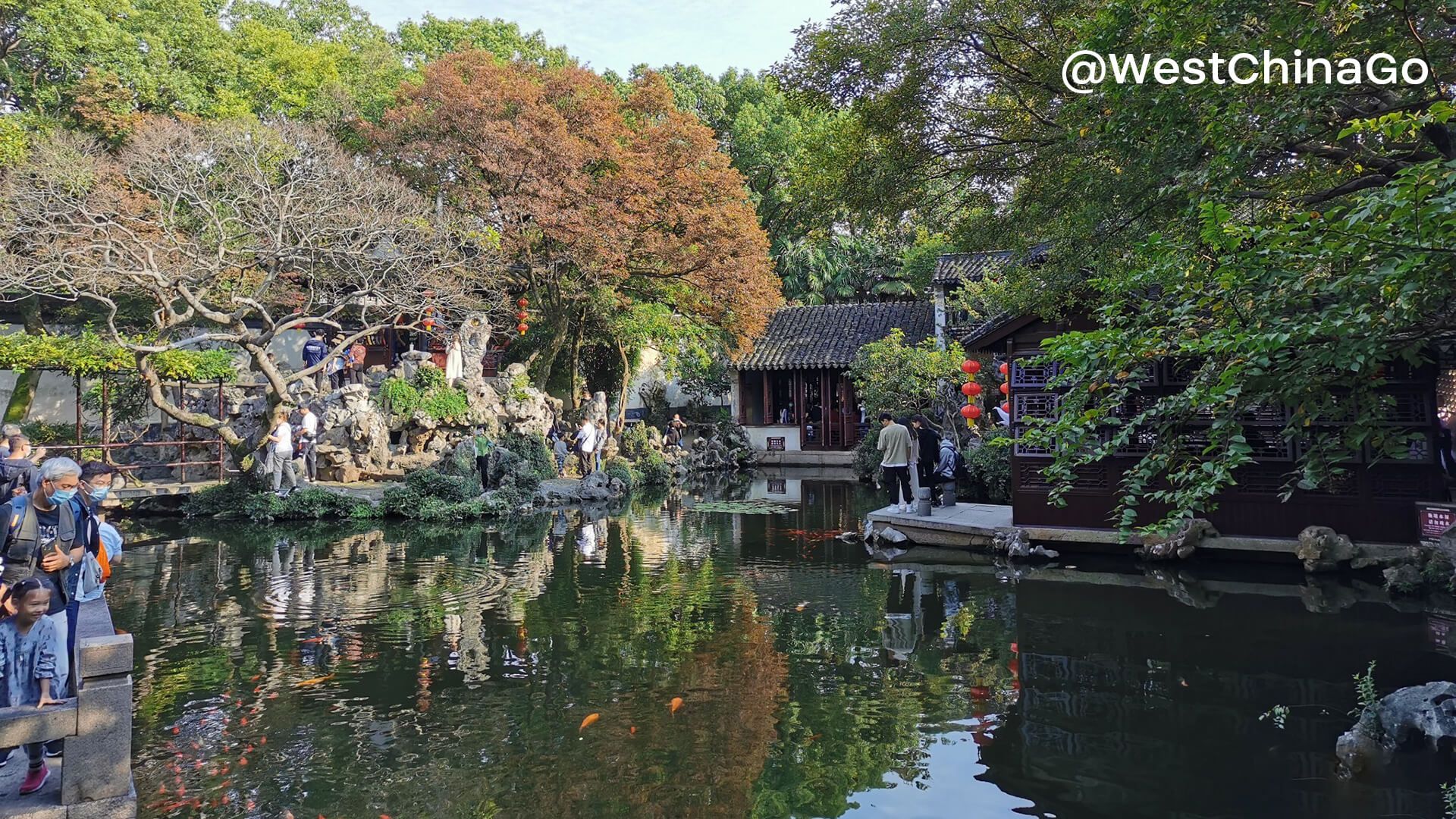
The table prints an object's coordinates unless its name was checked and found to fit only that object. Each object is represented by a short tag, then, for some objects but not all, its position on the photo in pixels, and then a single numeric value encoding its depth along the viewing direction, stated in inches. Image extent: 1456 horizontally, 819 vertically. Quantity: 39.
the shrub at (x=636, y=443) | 798.5
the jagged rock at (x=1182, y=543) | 382.9
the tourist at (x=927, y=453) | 478.9
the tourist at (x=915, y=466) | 472.7
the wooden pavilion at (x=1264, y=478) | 349.1
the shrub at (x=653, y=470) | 781.9
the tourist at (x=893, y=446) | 459.8
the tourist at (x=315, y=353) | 682.8
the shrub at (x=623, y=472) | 709.9
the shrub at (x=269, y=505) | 538.3
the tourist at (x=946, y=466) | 501.4
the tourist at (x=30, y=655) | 153.1
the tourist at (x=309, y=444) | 600.7
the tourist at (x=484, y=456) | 618.5
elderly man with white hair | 165.3
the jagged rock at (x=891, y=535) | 444.1
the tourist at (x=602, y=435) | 764.6
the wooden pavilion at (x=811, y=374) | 982.4
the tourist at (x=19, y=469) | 205.3
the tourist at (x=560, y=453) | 720.3
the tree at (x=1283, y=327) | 138.1
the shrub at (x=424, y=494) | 551.5
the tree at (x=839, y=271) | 1130.7
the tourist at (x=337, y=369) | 708.3
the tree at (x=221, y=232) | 524.1
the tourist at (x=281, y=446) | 550.6
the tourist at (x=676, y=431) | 906.7
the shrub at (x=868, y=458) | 786.8
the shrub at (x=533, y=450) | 657.0
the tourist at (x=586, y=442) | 702.5
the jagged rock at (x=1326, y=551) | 351.6
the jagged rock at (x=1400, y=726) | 179.3
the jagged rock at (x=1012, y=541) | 403.2
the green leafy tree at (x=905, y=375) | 687.0
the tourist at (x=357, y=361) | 736.3
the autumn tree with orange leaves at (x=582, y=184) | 685.3
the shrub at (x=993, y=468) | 586.3
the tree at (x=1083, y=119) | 226.2
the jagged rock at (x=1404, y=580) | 312.3
